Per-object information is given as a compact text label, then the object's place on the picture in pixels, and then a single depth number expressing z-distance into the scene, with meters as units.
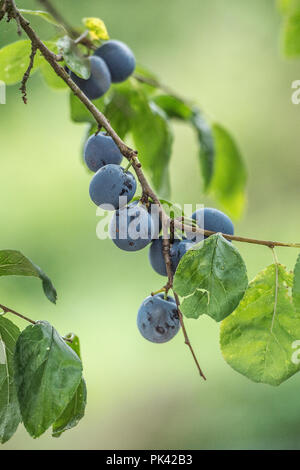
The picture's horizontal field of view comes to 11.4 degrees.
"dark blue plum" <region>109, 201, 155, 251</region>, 0.68
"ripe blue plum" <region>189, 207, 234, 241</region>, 0.71
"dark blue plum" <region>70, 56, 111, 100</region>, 0.76
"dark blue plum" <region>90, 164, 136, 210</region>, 0.69
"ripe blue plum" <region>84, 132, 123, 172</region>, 0.72
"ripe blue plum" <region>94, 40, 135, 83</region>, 0.79
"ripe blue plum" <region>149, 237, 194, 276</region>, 0.69
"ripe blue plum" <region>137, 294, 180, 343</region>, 0.71
